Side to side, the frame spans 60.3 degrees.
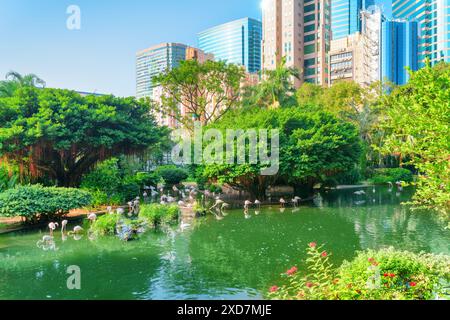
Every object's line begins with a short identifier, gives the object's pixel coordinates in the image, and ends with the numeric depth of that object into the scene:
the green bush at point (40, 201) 15.40
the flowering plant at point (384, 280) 6.64
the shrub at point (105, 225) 15.30
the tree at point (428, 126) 7.19
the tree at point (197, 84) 33.81
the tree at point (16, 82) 23.39
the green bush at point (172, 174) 36.69
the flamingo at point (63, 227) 14.82
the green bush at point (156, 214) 16.84
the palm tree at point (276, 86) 34.50
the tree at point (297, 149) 21.61
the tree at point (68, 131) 18.52
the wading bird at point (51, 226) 14.30
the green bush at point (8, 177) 19.48
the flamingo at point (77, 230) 14.94
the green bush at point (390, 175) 36.53
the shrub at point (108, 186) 21.28
